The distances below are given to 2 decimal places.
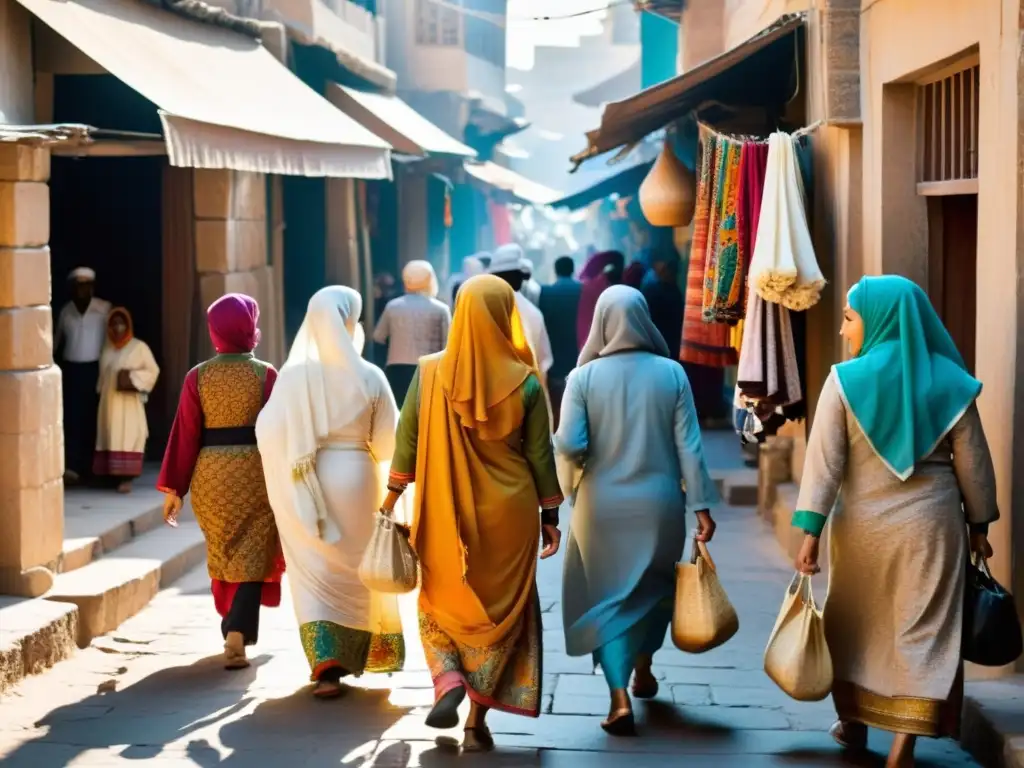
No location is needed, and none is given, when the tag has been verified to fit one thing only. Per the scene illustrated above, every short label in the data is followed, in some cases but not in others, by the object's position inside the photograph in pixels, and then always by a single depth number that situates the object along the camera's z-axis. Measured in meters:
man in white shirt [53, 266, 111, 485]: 10.76
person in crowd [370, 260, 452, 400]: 12.22
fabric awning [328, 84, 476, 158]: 16.06
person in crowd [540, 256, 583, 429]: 13.77
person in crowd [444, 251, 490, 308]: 13.79
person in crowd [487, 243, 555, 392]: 10.17
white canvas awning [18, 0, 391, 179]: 8.95
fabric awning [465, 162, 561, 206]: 25.77
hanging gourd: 10.95
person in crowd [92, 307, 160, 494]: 10.59
